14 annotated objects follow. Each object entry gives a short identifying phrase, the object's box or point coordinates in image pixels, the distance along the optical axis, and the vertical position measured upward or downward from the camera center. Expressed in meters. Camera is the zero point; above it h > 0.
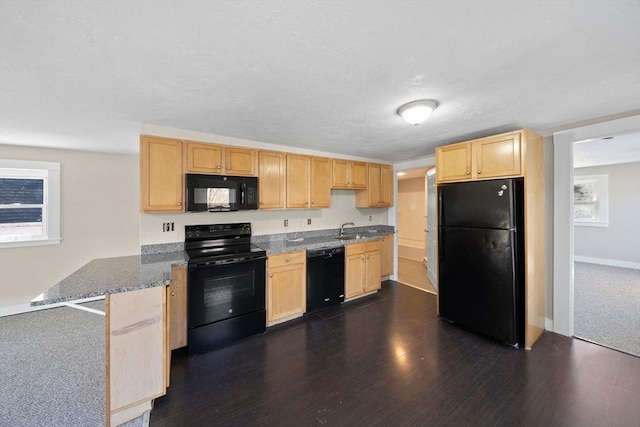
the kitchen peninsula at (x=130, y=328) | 1.64 -0.81
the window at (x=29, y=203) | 3.50 +0.16
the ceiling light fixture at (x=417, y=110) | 2.09 +0.89
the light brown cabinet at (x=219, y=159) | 2.81 +0.65
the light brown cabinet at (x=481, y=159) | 2.55 +0.61
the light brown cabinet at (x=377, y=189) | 4.41 +0.44
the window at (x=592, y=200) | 5.73 +0.29
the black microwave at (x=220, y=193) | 2.76 +0.25
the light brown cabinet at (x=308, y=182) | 3.55 +0.47
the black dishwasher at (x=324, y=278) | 3.38 -0.92
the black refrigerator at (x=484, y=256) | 2.54 -0.49
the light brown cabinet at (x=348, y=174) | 4.00 +0.65
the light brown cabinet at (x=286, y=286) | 3.02 -0.94
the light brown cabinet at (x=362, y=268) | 3.78 -0.89
